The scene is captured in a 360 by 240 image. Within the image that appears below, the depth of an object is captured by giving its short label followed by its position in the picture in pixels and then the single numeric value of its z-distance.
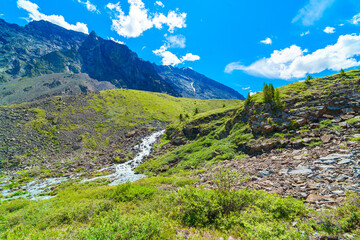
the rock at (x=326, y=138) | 13.56
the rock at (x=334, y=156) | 10.17
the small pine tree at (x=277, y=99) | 22.20
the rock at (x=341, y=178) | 8.03
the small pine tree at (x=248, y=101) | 28.20
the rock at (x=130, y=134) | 61.90
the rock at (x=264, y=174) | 11.71
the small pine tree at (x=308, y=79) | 27.53
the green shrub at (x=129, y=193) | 11.82
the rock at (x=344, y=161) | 9.46
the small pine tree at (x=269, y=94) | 23.83
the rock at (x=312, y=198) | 7.05
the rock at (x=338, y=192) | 7.00
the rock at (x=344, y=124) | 14.29
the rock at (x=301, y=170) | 10.12
